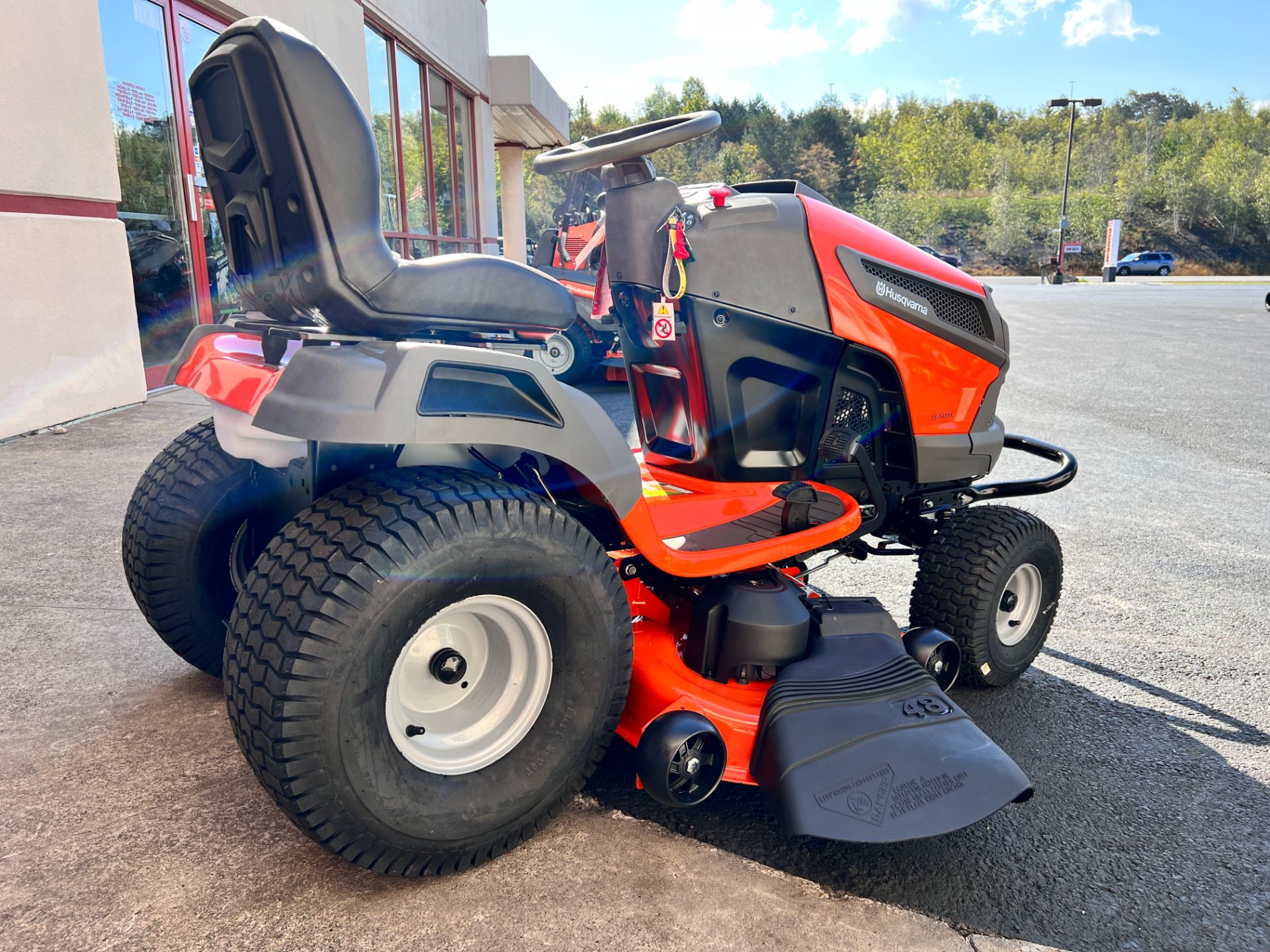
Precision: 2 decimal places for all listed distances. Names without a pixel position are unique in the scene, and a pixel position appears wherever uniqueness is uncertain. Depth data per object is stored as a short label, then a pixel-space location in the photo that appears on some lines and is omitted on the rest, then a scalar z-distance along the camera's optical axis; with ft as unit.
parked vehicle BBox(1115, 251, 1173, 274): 150.82
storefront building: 17.53
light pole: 134.26
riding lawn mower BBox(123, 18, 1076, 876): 5.22
